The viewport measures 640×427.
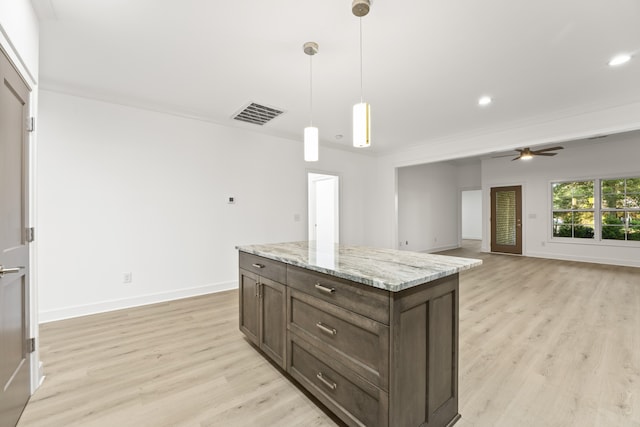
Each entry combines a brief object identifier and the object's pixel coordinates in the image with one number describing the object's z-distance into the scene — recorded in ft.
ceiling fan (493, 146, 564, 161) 18.07
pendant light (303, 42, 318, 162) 7.77
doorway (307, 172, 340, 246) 19.53
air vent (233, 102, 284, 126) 12.62
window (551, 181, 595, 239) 21.71
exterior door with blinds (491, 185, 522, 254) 25.02
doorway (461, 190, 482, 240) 39.06
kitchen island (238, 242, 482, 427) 4.23
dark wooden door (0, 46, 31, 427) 4.81
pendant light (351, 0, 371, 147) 6.10
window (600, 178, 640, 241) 19.76
